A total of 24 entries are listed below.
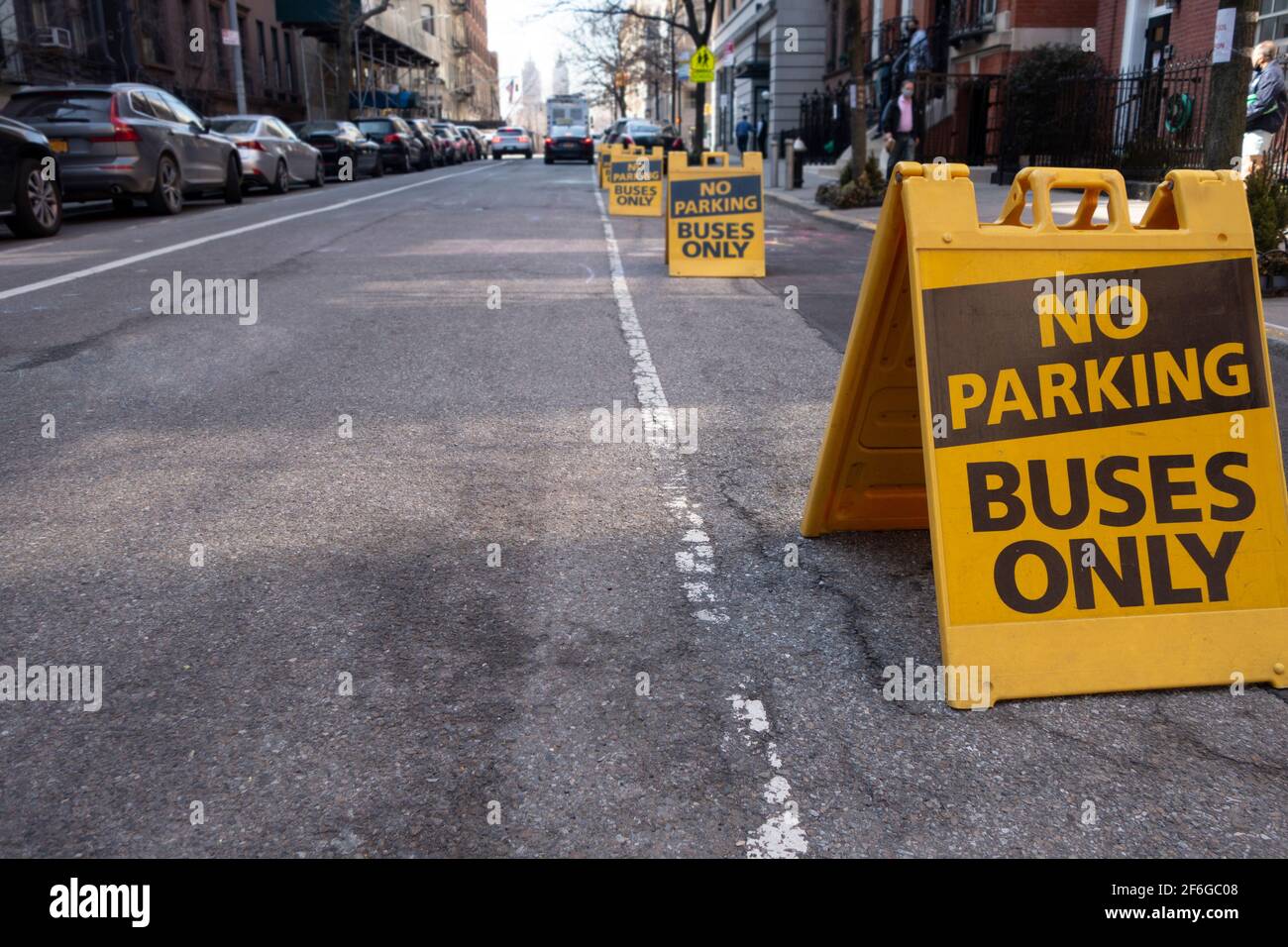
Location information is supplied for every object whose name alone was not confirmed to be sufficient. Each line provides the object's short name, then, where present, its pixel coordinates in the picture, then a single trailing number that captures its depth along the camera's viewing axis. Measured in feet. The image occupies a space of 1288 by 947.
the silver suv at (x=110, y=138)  49.65
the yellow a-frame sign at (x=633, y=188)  62.54
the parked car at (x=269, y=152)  70.85
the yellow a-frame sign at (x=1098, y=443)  9.99
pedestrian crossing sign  102.53
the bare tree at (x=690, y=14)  119.30
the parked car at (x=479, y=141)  183.92
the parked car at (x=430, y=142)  124.47
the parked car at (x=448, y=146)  141.28
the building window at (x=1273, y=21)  54.80
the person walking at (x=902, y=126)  61.62
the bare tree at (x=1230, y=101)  29.07
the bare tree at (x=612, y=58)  244.42
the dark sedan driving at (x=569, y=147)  154.61
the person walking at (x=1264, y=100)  38.93
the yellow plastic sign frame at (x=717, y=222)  36.24
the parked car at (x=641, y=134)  131.27
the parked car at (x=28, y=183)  39.65
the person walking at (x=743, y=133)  132.83
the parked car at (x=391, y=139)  108.27
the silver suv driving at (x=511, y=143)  209.97
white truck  170.91
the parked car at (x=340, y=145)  92.94
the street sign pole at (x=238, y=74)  104.42
